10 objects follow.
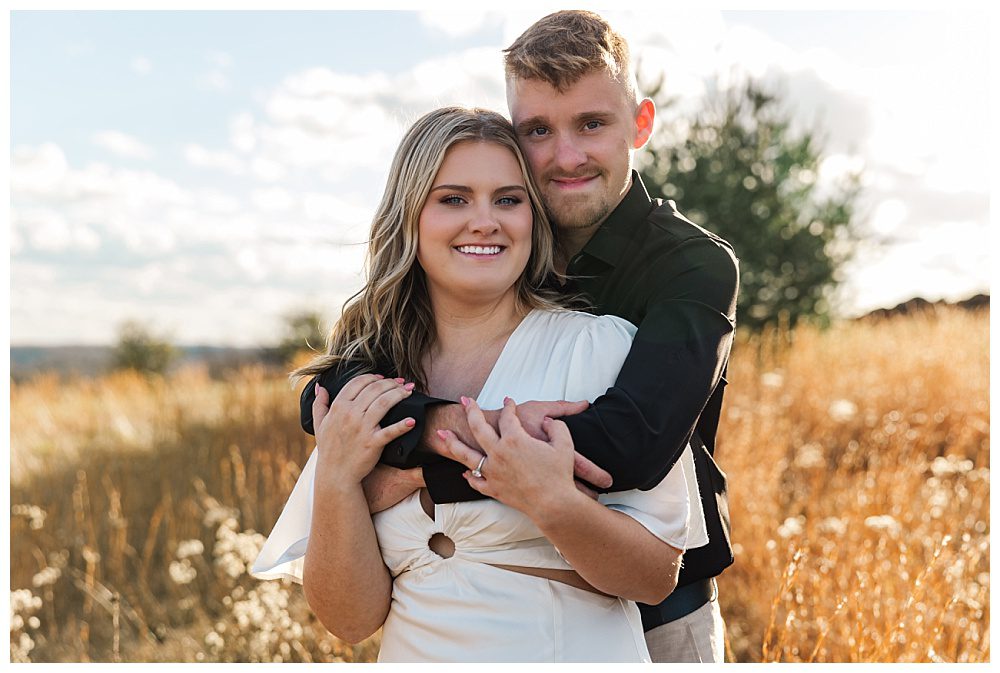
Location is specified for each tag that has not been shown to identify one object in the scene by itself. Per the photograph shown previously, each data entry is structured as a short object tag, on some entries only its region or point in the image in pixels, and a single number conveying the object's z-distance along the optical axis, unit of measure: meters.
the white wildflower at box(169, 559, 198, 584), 4.12
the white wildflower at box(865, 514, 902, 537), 3.62
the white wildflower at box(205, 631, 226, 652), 3.90
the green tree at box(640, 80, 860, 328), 9.52
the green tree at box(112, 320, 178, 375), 20.44
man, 1.99
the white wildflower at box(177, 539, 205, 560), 4.36
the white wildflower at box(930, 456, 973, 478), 4.69
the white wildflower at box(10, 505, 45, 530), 4.89
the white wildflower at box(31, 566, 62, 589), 4.47
